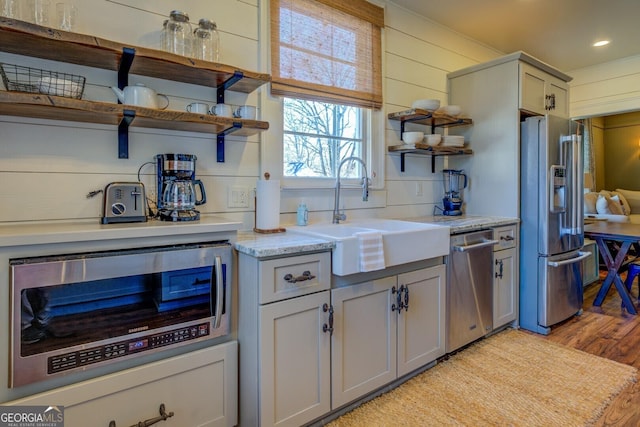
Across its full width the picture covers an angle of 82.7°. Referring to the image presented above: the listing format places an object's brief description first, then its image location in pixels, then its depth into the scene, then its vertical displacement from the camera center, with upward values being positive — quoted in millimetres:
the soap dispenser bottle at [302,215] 2252 -47
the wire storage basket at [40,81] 1385 +500
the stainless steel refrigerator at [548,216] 2854 -78
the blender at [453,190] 3146 +154
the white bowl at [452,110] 3021 +806
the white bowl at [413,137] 2764 +535
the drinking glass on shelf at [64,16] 1547 +822
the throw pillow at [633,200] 6370 +110
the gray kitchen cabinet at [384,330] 1800 -676
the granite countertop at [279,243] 1533 -164
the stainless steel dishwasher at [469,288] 2393 -562
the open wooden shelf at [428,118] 2750 +720
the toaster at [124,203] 1564 +22
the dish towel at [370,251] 1740 -214
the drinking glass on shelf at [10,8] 1421 +790
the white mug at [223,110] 1822 +490
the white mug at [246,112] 1877 +493
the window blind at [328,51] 2252 +1061
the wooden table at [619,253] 3195 -425
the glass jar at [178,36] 1799 +858
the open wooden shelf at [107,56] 1327 +651
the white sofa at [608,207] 5238 -12
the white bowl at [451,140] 2994 +549
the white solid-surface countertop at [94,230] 1196 -82
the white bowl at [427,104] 2805 +794
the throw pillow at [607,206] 5457 +5
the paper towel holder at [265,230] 2025 -121
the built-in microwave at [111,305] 1200 -364
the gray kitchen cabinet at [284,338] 1536 -579
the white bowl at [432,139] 2846 +532
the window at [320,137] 2412 +499
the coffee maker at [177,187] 1684 +98
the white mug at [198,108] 1798 +495
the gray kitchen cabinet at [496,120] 2926 +726
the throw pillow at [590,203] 5574 +52
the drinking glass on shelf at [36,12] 1496 +816
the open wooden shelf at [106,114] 1307 +395
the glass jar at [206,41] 1853 +859
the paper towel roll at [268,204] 2029 +19
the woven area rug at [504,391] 1832 -1049
